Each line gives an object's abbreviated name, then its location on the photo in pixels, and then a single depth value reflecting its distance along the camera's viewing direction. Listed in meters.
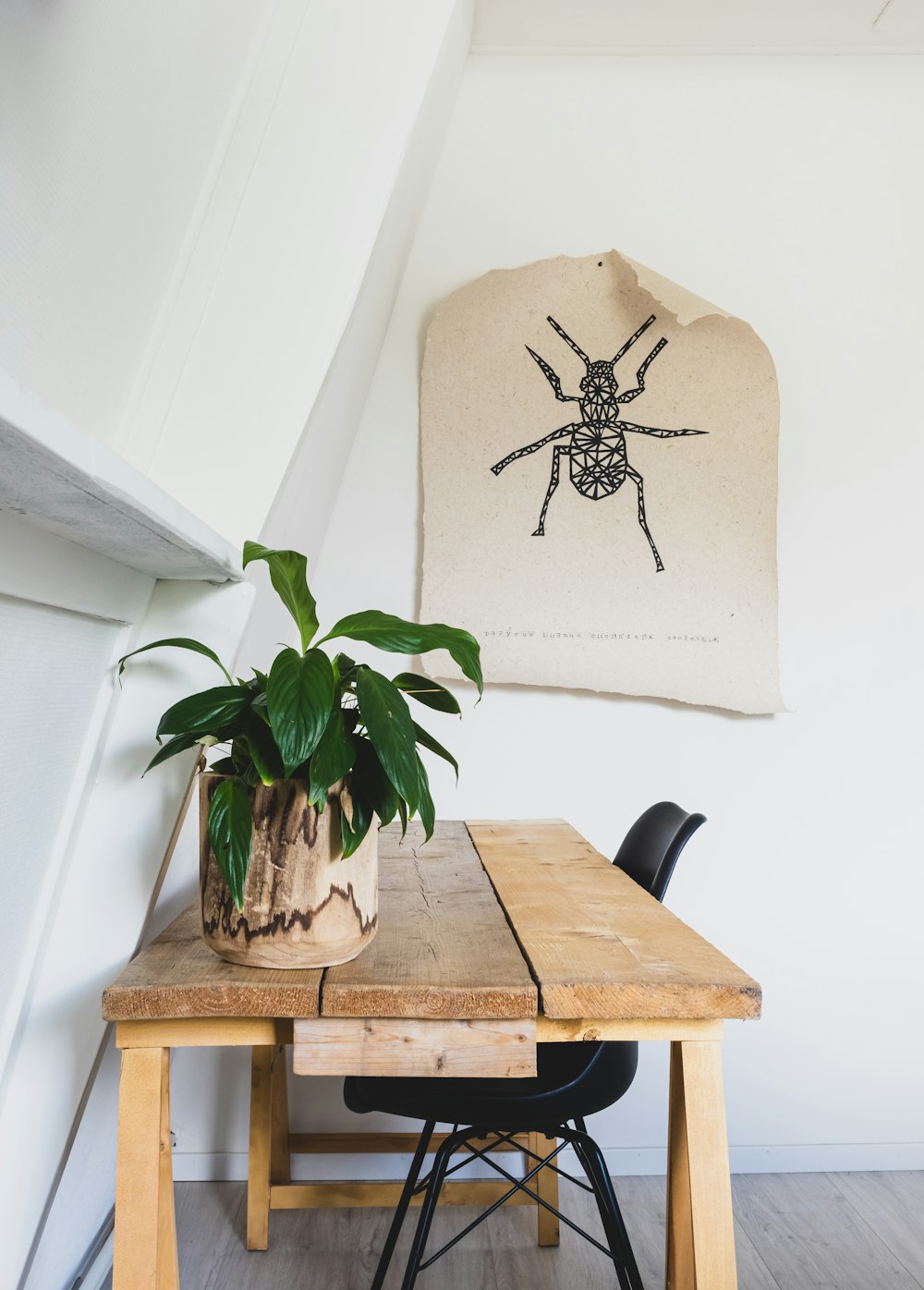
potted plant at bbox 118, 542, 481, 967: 0.84
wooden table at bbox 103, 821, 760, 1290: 0.86
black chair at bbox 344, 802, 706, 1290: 1.20
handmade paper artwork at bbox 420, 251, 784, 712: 2.04
